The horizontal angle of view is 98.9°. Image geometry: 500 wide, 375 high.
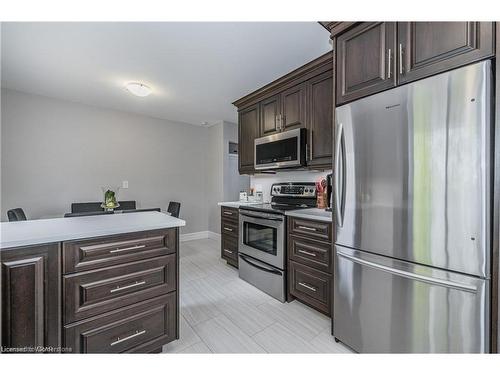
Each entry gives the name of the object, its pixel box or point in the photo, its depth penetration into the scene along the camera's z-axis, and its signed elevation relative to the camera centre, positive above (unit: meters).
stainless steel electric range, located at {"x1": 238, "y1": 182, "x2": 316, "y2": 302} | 2.22 -0.59
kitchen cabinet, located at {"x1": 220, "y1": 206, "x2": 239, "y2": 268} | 2.95 -0.68
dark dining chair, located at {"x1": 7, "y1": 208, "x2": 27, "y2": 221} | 2.32 -0.32
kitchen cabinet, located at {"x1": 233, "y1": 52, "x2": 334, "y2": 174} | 2.21 +0.96
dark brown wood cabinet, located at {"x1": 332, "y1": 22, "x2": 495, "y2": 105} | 1.03 +0.76
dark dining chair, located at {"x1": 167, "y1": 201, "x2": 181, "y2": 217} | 3.52 -0.38
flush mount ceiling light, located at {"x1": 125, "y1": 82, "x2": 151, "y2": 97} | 2.73 +1.28
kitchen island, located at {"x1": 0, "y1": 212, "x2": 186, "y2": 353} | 1.04 -0.54
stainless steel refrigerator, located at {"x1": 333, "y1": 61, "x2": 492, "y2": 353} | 1.00 -0.16
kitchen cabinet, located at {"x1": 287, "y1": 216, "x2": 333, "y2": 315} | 1.84 -0.69
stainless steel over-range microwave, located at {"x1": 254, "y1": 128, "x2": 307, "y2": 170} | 2.42 +0.46
